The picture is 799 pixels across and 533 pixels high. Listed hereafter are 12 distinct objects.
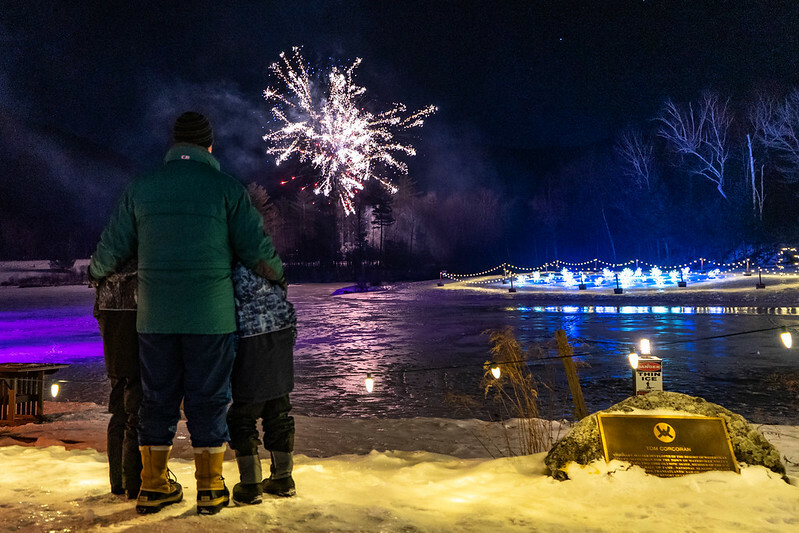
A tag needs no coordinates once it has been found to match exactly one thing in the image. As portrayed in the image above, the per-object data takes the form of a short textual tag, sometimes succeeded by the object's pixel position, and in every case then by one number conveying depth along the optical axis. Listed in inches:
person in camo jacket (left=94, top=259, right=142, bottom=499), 136.9
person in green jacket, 125.3
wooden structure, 290.2
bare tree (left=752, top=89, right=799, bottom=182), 1706.4
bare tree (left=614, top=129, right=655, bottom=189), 2340.1
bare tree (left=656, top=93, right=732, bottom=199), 1932.8
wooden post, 268.7
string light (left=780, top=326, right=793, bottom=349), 314.7
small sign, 231.3
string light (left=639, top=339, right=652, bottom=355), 293.9
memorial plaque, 156.0
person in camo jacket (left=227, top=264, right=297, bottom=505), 131.0
